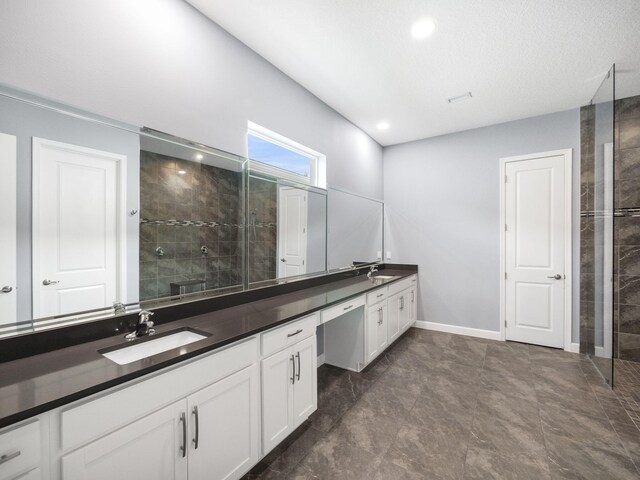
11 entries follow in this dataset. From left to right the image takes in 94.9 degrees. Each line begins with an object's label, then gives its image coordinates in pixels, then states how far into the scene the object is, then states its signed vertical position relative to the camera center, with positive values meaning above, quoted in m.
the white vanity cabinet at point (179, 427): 0.95 -0.73
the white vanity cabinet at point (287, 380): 1.62 -0.86
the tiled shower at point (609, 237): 2.64 +0.03
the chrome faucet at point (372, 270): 3.70 -0.42
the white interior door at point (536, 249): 3.43 -0.11
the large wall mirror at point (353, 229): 3.33 +0.13
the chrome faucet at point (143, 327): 1.44 -0.44
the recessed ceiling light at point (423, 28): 1.97 +1.46
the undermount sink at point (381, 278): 3.25 -0.47
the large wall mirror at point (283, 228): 2.32 +0.09
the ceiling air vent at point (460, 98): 2.99 +1.47
